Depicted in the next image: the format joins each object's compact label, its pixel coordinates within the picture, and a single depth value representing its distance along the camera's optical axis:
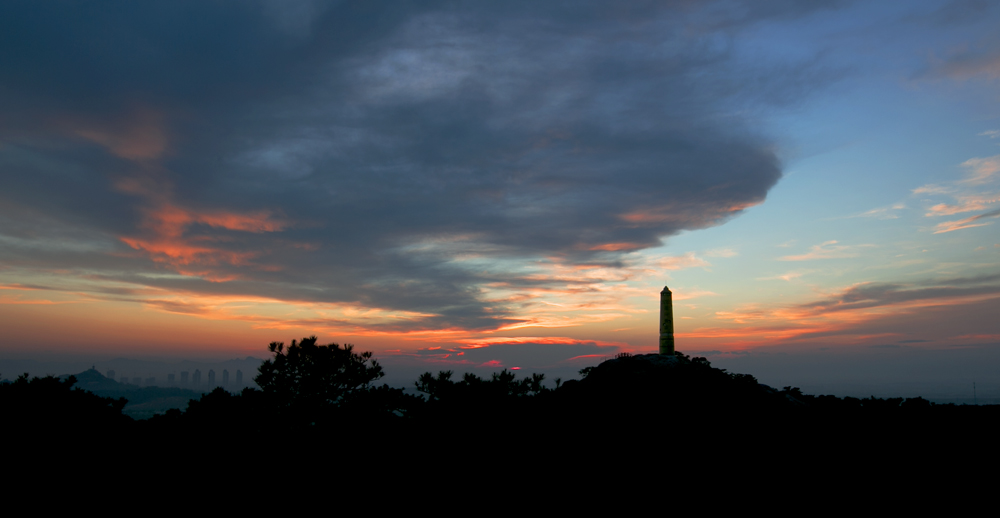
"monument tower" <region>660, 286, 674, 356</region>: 38.16
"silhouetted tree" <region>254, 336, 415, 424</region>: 36.84
